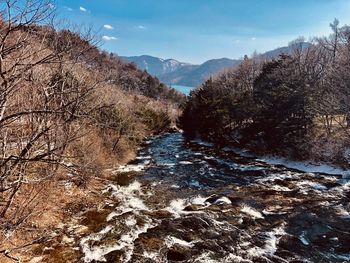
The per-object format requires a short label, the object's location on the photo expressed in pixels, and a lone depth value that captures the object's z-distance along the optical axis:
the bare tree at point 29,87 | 5.01
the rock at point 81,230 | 10.34
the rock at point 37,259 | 8.27
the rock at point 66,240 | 9.61
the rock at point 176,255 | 8.91
